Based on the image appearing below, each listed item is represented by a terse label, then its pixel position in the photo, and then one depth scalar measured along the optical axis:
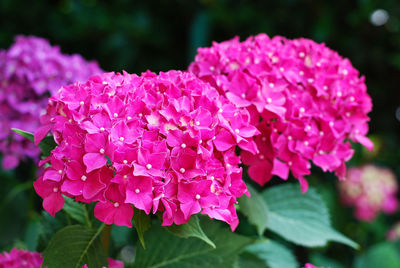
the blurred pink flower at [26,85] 1.03
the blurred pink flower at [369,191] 1.87
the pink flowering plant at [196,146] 0.63
